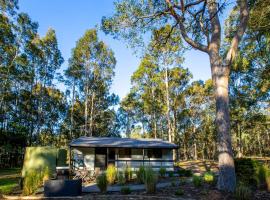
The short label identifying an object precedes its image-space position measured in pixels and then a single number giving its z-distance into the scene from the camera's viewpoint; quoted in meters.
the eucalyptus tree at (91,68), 26.05
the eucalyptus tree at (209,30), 7.77
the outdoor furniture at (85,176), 12.78
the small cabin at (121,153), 17.36
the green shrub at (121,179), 11.44
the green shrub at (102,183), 9.14
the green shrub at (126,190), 8.79
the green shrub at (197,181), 9.17
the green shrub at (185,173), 15.84
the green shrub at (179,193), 8.09
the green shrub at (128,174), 12.88
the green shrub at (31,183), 8.57
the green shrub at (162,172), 15.54
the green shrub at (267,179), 8.66
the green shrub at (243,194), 6.55
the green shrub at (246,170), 9.52
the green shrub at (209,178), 9.80
